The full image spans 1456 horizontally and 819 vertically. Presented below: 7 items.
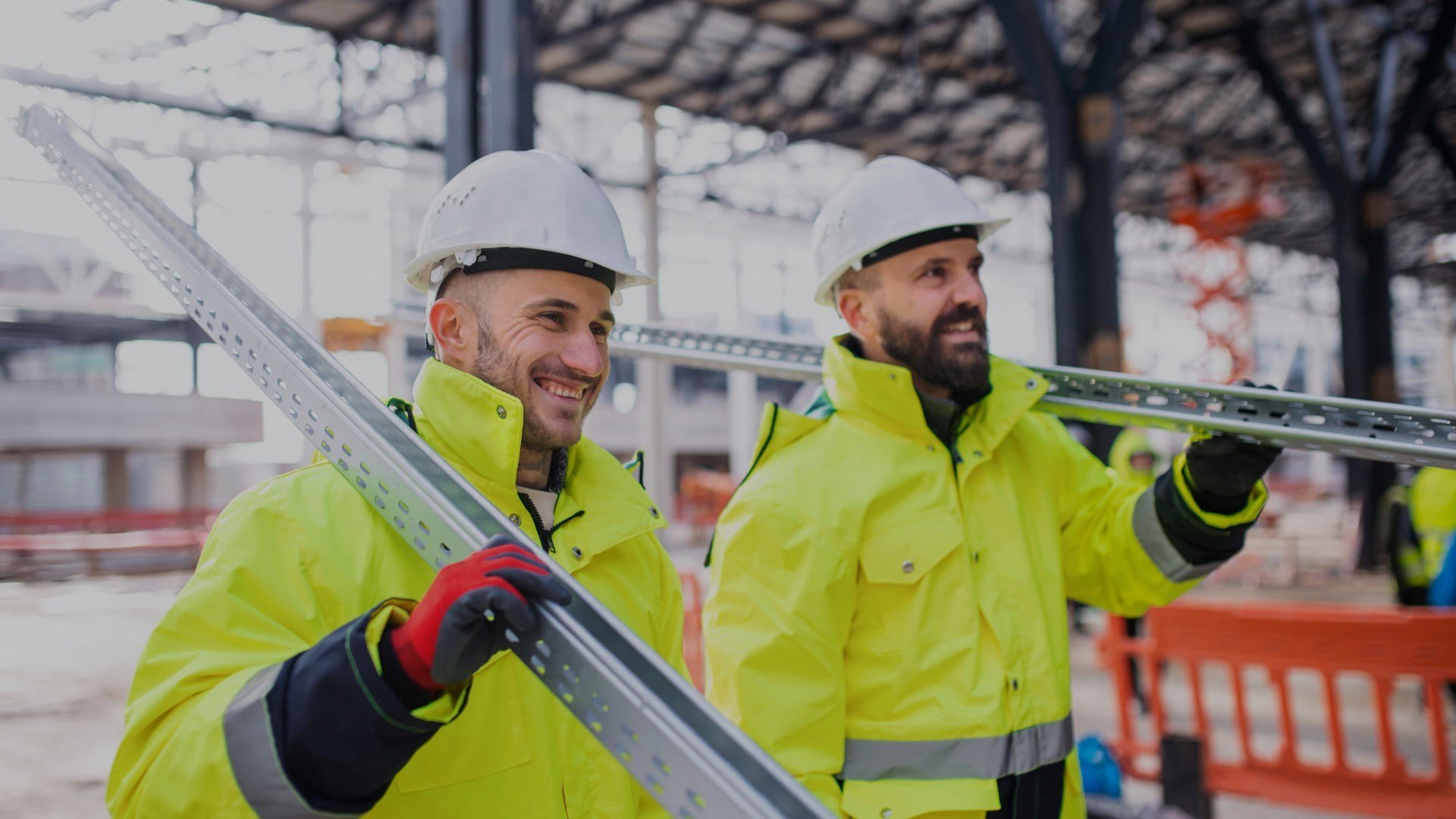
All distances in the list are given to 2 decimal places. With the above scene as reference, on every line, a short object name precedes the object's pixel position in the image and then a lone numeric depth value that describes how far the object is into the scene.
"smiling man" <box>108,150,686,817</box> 1.05
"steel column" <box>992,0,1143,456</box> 7.65
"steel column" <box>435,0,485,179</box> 4.21
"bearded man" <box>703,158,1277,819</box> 1.91
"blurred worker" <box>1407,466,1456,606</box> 5.12
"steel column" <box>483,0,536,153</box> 4.06
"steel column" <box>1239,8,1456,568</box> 11.95
